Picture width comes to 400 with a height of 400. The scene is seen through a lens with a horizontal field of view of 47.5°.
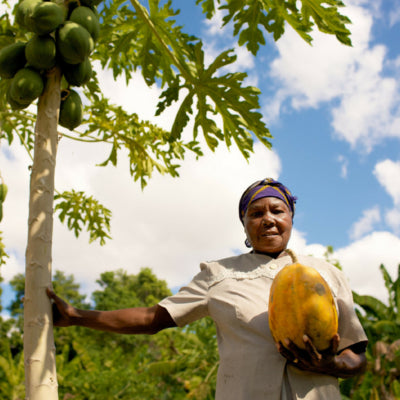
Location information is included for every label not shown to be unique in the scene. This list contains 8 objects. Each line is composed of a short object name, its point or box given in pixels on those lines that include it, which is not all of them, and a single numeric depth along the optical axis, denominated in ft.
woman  5.24
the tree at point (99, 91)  5.10
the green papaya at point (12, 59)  6.26
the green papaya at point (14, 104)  6.31
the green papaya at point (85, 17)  6.22
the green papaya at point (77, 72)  6.38
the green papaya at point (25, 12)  5.74
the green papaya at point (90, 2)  6.44
